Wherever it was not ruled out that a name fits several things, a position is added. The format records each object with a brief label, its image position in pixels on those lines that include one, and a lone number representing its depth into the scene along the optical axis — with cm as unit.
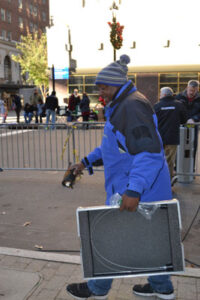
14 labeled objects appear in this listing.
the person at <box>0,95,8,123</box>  2195
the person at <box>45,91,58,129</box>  1791
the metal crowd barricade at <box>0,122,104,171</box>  841
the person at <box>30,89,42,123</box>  1991
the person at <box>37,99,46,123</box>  2081
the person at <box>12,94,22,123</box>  2219
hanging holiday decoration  1723
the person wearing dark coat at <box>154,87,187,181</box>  625
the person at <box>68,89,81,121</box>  1874
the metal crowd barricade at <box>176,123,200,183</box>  688
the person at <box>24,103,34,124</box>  1980
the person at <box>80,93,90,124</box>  1786
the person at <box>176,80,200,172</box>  714
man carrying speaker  241
